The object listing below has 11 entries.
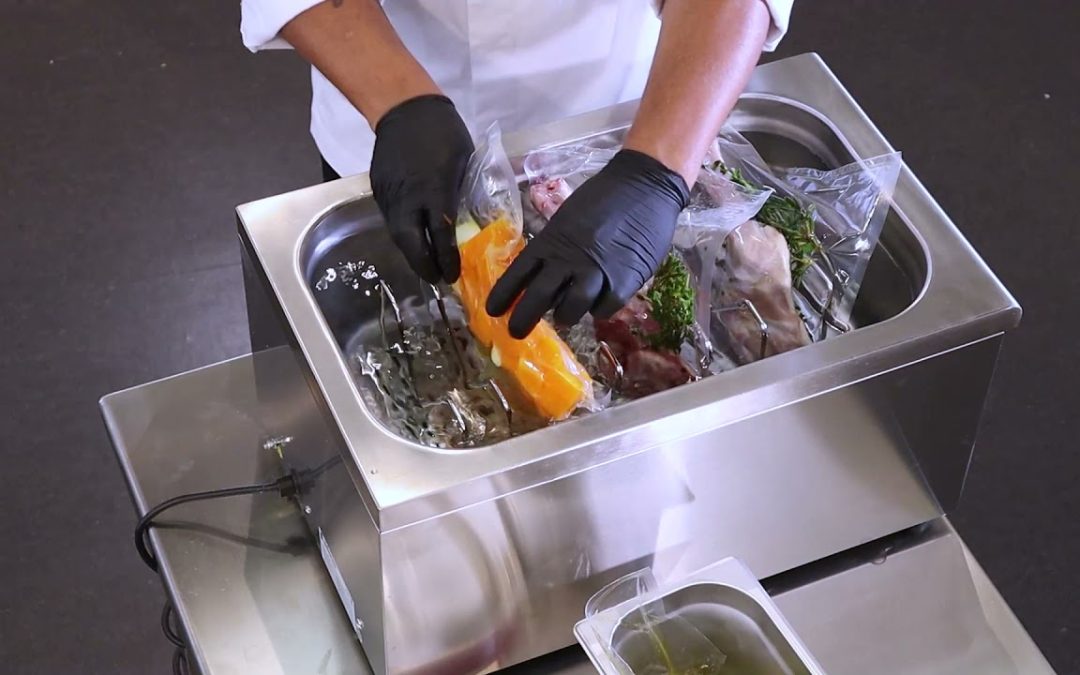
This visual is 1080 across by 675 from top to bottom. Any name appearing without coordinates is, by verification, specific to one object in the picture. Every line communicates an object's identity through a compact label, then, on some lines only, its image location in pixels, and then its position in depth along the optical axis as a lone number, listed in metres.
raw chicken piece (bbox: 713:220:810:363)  2.14
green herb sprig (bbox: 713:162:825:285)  2.19
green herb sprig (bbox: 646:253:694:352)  2.12
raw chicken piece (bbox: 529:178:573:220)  2.18
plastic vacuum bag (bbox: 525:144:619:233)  2.19
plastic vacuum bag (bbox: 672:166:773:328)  2.16
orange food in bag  2.04
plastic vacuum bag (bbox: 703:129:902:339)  2.18
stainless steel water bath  1.99
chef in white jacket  2.08
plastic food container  2.03
